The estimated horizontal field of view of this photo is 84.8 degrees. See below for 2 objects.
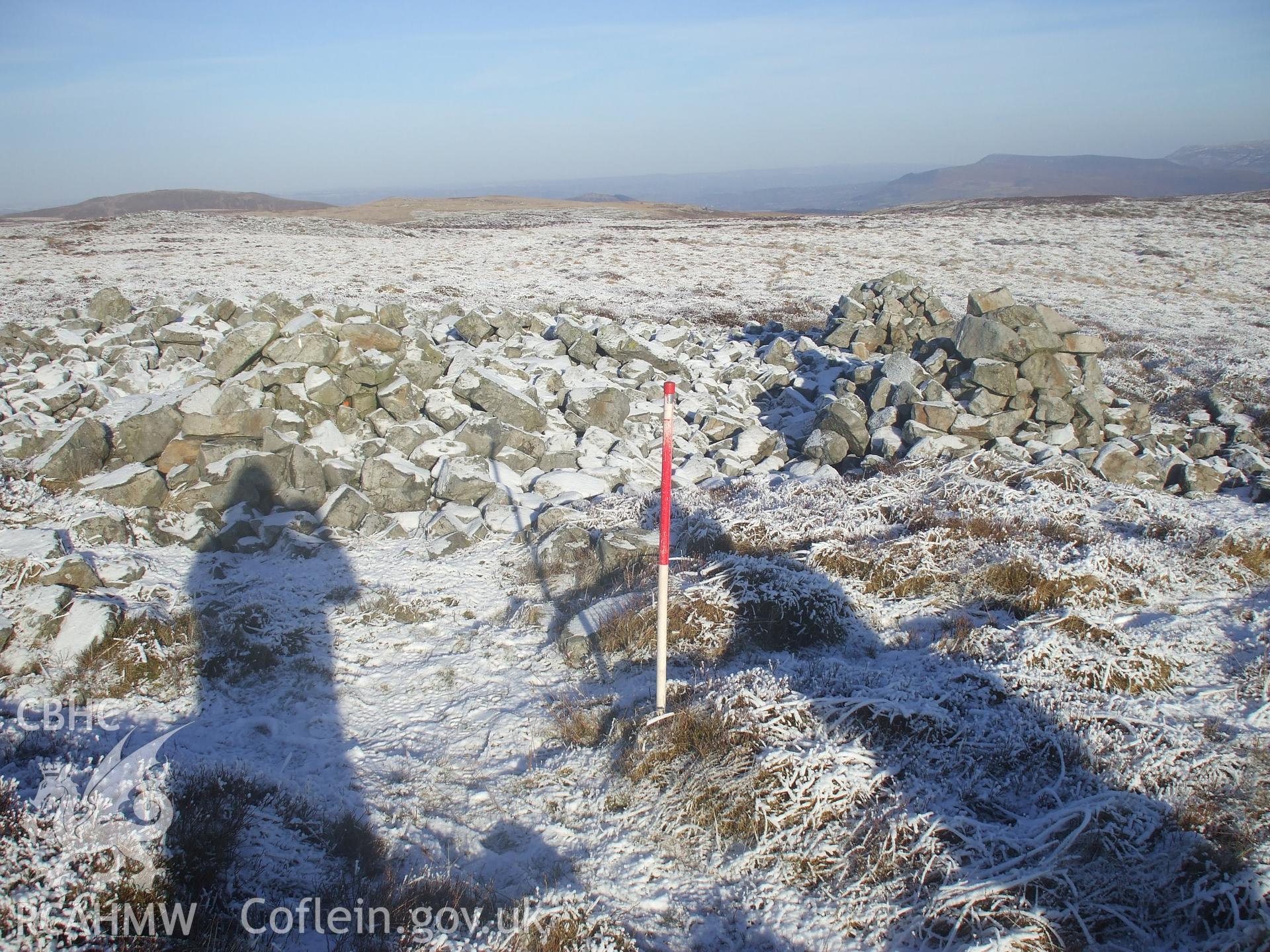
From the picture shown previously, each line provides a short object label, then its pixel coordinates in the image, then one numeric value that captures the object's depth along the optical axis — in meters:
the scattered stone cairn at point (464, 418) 8.16
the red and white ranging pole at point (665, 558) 4.62
